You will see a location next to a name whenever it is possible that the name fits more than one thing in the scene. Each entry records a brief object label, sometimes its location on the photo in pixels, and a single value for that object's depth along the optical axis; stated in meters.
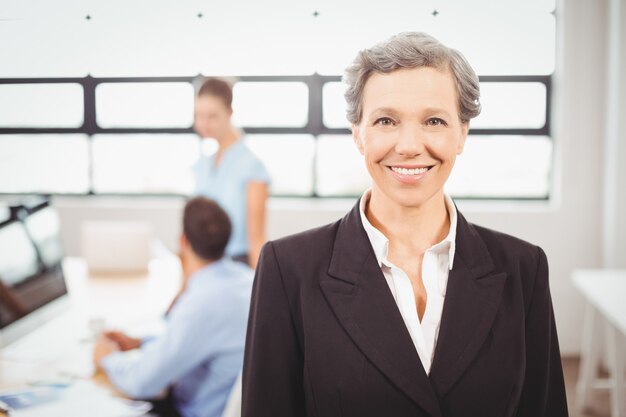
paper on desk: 1.60
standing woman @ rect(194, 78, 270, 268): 2.65
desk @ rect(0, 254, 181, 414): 1.90
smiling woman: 0.92
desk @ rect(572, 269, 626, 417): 2.79
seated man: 1.81
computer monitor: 2.04
